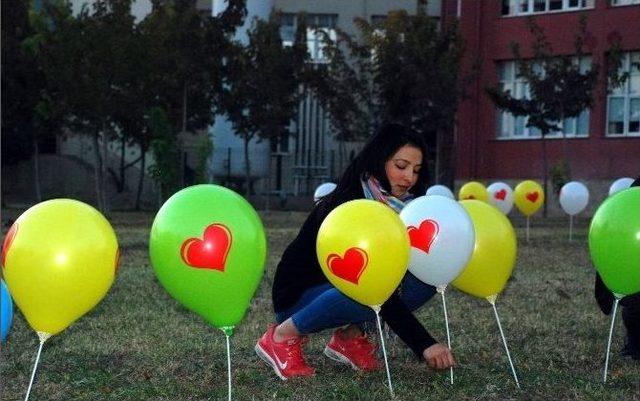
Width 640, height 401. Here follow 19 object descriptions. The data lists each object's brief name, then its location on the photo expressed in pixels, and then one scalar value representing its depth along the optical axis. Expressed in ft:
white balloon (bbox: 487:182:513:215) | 49.01
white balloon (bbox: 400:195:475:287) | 15.62
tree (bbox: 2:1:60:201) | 85.20
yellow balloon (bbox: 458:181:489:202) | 46.19
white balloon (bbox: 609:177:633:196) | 40.78
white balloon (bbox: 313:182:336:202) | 40.71
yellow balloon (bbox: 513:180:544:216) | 49.57
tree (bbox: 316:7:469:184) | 82.02
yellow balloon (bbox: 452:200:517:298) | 16.85
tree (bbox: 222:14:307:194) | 84.38
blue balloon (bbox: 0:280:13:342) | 12.12
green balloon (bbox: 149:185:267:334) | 13.97
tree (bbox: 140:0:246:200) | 74.84
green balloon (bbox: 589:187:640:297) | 16.47
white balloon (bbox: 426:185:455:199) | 39.57
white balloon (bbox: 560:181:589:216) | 49.75
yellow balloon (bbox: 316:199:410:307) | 14.55
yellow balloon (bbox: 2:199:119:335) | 13.58
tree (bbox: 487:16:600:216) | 76.48
